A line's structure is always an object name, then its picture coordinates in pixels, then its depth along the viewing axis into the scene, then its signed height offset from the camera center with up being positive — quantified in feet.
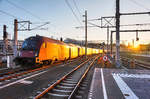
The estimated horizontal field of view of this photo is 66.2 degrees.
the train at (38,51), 33.68 -0.56
